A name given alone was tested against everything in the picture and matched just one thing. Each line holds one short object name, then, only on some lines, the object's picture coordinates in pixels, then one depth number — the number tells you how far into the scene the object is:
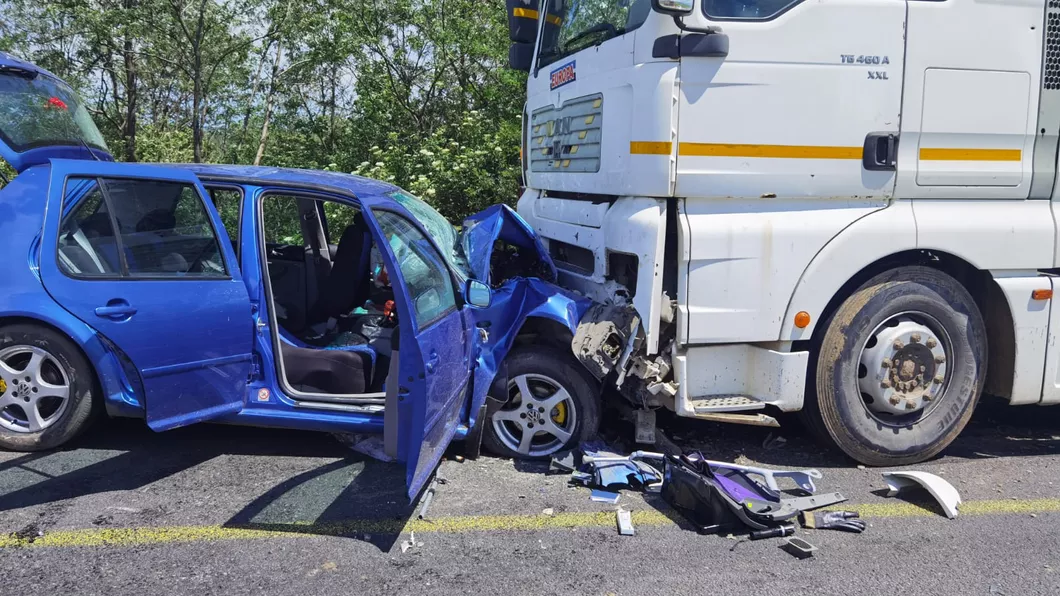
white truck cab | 4.12
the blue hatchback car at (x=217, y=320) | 3.85
